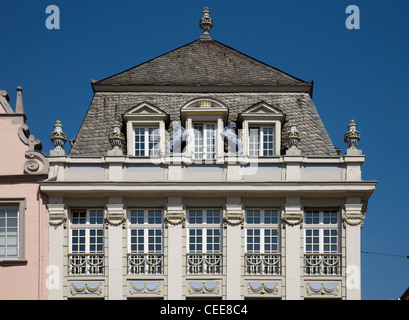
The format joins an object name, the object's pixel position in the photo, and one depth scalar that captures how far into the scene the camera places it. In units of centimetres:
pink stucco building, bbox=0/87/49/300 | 5066
